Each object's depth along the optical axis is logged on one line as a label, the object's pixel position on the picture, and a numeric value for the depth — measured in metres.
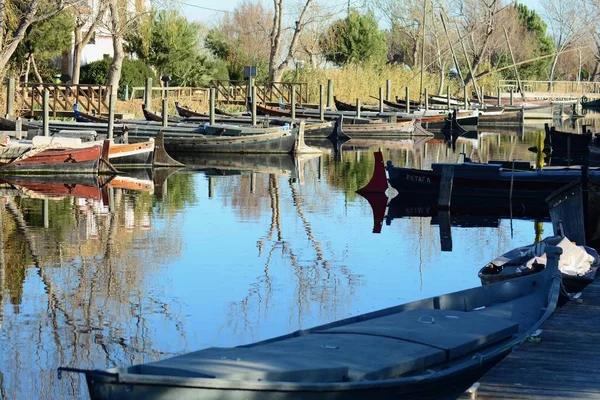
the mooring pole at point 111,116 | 33.38
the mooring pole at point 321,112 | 49.23
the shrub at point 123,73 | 54.38
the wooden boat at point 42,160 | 30.02
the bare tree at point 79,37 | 48.88
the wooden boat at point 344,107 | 56.88
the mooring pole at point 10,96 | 36.56
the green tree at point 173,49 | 57.34
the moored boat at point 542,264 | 14.10
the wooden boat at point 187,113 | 46.44
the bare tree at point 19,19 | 38.28
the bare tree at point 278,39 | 61.00
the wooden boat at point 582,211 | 18.75
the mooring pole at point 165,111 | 38.53
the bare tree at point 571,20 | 101.62
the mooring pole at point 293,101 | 46.26
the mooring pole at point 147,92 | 44.38
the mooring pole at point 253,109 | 42.20
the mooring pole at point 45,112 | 32.59
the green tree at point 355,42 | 76.00
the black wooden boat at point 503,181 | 24.97
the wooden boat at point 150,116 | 42.53
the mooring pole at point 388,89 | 63.50
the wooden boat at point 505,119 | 64.25
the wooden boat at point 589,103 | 84.47
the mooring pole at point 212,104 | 39.97
